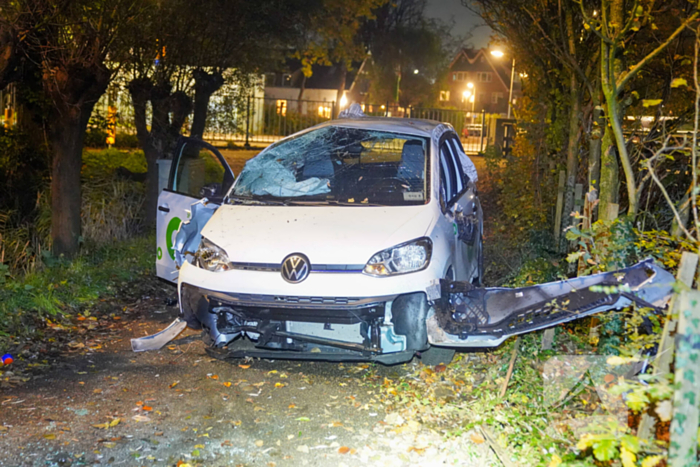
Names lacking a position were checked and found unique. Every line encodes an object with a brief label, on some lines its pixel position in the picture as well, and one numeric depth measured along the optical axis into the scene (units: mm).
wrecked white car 4695
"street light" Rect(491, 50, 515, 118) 14142
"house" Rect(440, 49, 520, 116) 87812
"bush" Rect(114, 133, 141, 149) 17719
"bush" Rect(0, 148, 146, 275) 9516
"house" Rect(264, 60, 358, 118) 57719
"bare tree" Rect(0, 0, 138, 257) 7398
